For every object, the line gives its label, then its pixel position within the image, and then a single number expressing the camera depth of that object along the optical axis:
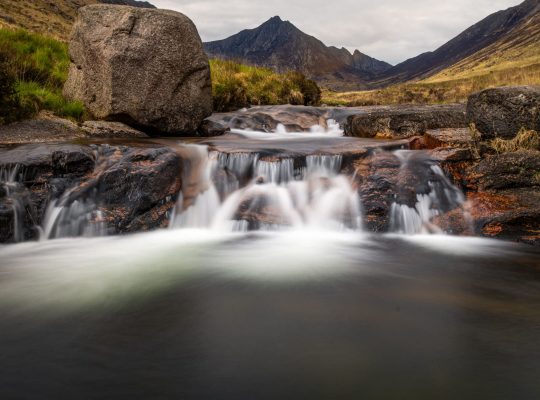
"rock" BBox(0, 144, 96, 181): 5.77
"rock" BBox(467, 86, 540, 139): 6.64
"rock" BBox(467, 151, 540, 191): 5.86
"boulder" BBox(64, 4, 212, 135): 8.54
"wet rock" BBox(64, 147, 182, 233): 5.77
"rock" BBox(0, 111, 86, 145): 7.43
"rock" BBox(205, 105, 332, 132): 11.66
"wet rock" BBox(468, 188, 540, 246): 5.39
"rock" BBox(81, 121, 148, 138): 8.52
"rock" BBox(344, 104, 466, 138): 9.60
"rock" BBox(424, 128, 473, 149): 7.09
